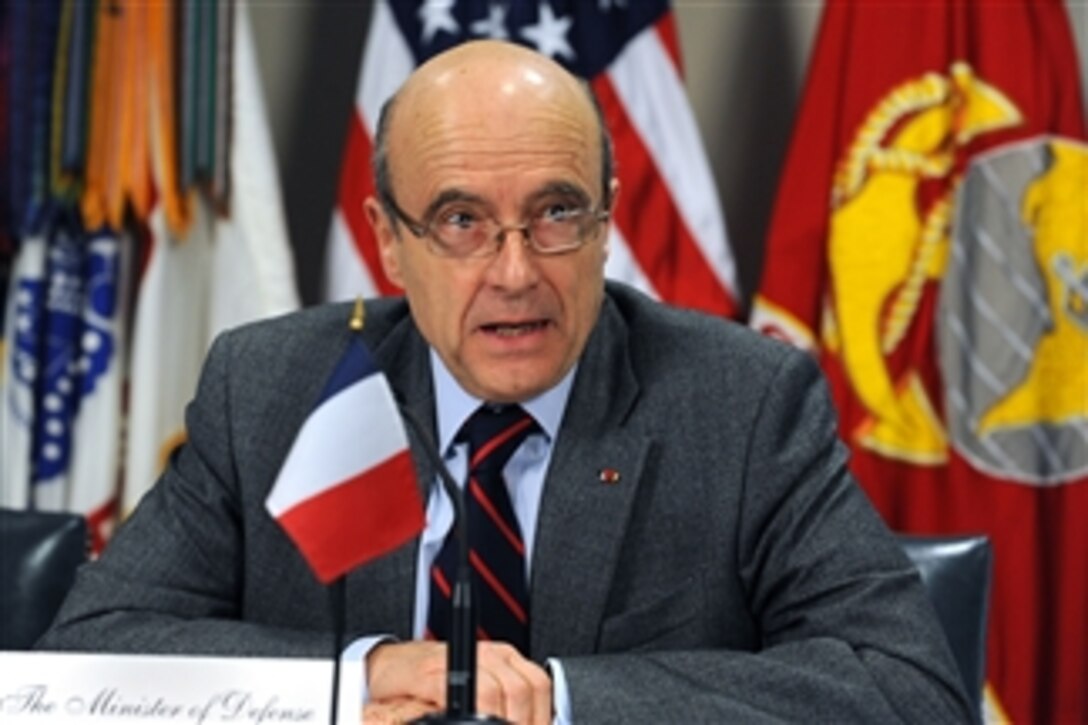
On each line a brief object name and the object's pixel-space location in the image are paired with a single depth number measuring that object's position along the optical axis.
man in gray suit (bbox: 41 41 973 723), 4.22
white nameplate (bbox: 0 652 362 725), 3.18
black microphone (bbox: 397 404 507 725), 3.02
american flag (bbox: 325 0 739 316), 7.80
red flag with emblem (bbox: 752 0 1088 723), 7.55
